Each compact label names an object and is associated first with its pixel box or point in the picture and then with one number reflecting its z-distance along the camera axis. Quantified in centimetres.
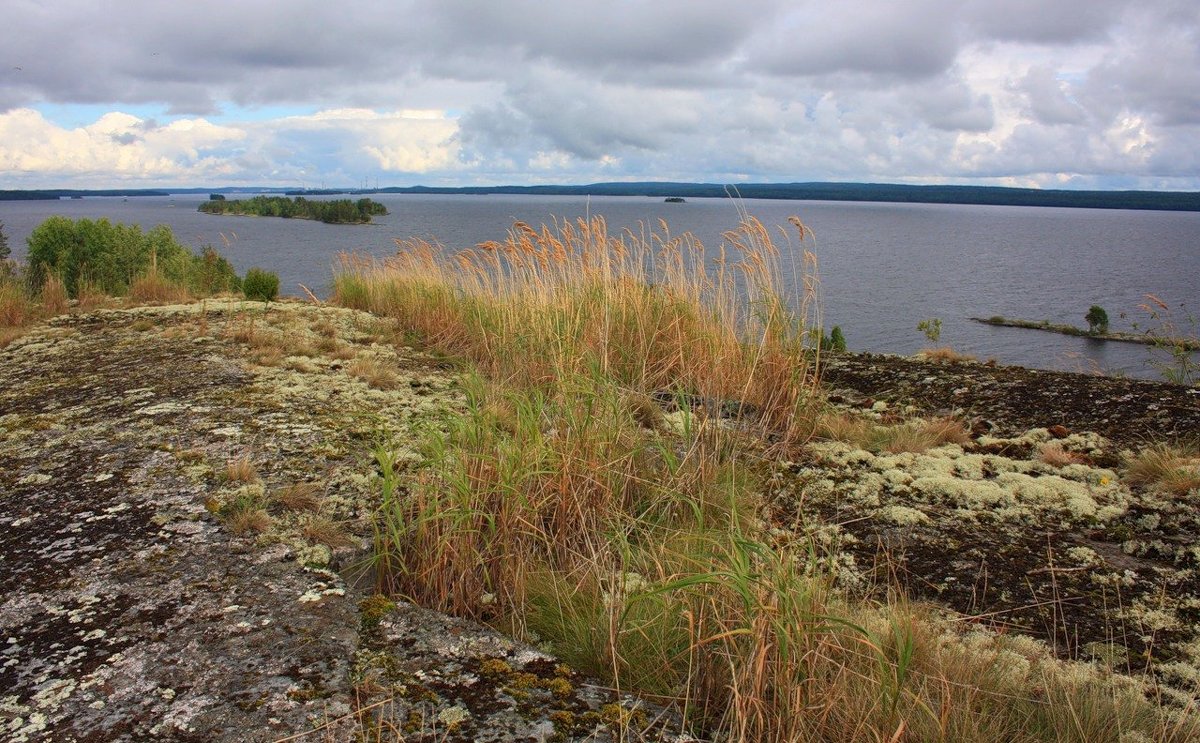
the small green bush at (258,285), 1267
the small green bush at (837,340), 1386
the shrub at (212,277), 1507
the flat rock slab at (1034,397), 478
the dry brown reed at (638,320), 537
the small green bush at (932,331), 2019
